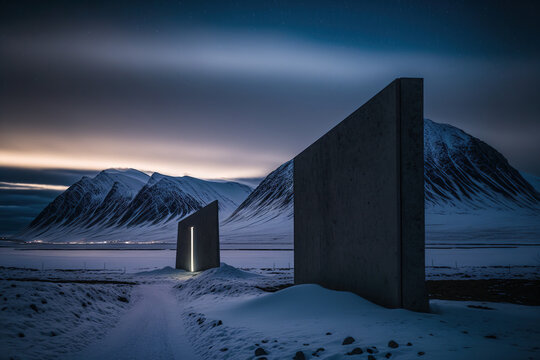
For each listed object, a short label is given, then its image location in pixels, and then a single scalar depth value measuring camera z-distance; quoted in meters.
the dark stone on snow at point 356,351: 5.66
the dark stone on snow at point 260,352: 6.35
